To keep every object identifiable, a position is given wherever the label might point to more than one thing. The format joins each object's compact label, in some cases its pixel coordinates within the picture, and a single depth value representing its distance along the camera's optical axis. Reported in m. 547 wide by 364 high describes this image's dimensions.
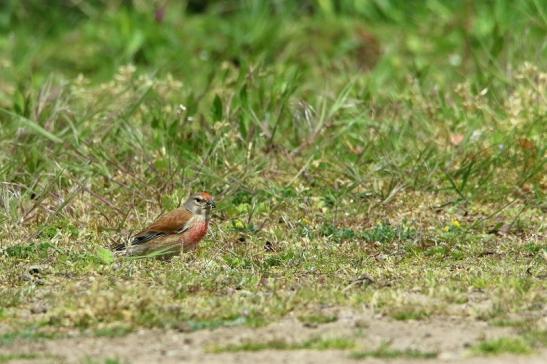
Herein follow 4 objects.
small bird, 16.30
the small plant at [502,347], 11.27
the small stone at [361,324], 12.48
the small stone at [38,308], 13.45
